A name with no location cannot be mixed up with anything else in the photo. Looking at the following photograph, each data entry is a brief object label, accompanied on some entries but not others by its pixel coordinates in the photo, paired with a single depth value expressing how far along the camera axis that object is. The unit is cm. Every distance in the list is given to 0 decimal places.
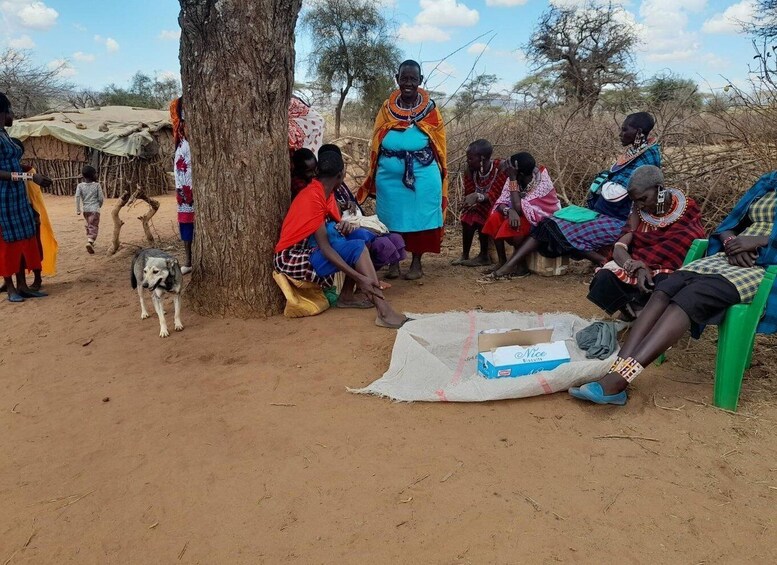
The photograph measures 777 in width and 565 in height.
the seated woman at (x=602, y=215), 450
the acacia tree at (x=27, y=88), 1912
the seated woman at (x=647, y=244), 335
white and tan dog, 387
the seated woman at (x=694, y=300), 265
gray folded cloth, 324
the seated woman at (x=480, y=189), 542
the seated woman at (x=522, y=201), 512
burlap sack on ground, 286
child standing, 691
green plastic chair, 262
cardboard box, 299
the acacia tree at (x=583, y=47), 1789
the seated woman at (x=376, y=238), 445
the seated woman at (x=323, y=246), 397
